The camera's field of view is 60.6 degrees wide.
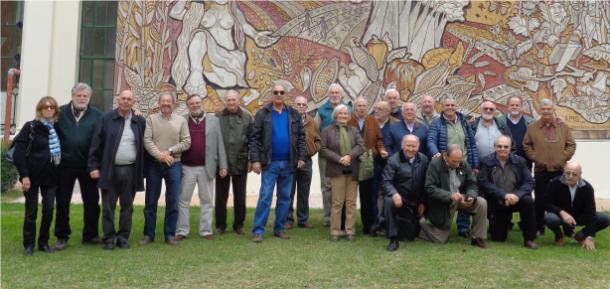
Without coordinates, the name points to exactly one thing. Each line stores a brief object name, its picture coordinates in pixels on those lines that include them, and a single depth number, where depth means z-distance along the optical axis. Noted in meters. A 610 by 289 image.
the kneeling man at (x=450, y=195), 6.00
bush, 9.98
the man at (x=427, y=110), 7.02
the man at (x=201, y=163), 6.27
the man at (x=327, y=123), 7.09
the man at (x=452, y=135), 6.52
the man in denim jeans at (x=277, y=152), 6.28
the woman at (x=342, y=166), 6.28
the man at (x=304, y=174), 6.89
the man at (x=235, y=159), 6.57
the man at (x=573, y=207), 5.97
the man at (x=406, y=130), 6.68
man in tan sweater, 5.96
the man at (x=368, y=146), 6.62
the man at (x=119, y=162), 5.61
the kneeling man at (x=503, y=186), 6.21
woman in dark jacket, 5.28
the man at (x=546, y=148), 6.67
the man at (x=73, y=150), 5.62
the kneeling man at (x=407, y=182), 6.16
